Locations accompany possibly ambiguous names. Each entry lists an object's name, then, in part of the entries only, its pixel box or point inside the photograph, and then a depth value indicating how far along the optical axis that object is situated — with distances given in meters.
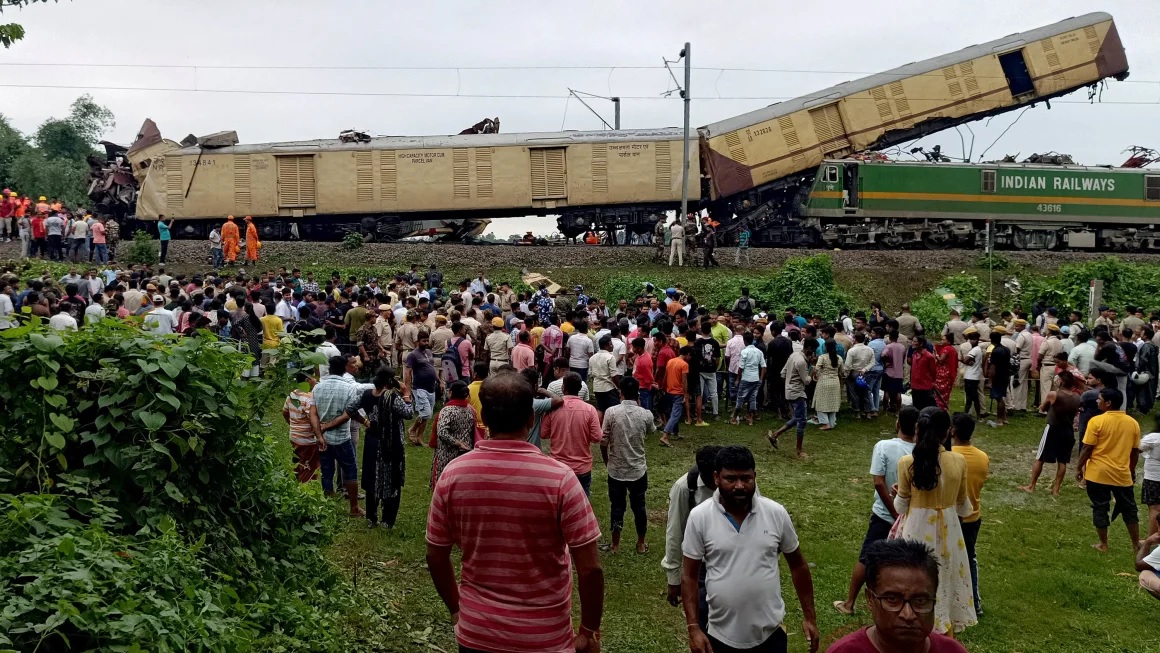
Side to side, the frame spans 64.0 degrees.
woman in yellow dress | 5.14
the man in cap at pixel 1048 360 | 12.97
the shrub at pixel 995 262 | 23.70
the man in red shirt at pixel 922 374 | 11.83
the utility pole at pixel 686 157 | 21.62
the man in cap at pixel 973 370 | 13.19
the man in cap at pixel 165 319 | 11.34
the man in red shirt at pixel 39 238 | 21.89
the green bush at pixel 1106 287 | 20.23
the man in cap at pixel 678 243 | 23.48
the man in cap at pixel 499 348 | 12.34
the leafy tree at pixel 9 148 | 42.19
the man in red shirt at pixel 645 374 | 11.78
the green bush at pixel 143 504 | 3.47
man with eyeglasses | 2.74
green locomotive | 25.77
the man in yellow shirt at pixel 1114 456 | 7.42
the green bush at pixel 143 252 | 23.02
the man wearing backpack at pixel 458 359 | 12.31
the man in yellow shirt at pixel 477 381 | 8.55
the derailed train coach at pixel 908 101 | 26.25
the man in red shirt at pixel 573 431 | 7.14
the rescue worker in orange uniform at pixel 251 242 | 22.73
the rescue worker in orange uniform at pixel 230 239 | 22.42
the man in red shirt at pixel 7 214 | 24.38
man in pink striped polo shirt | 3.30
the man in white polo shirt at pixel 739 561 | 4.05
